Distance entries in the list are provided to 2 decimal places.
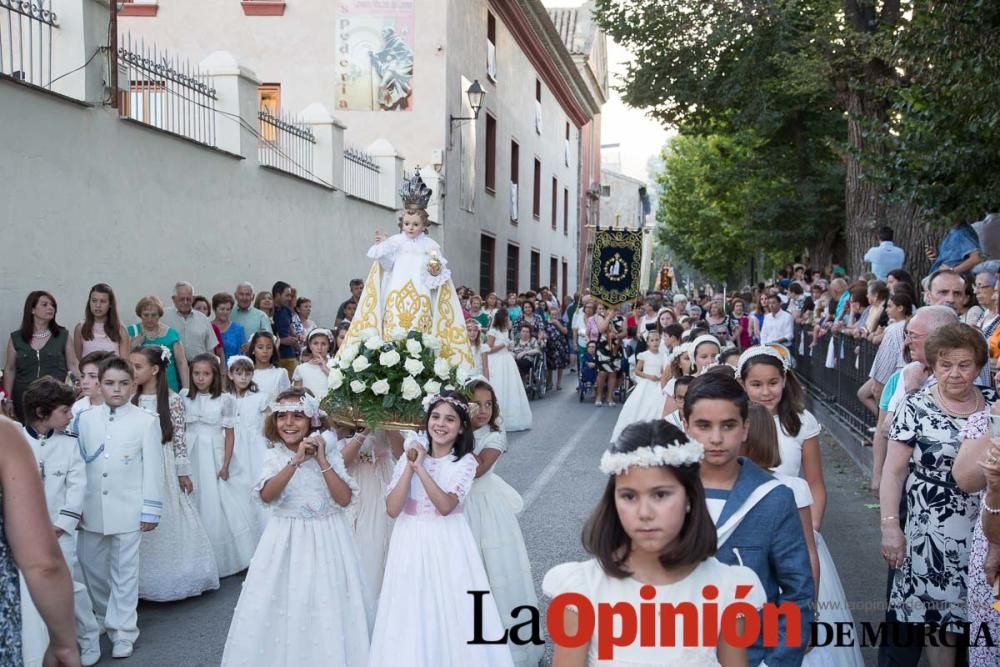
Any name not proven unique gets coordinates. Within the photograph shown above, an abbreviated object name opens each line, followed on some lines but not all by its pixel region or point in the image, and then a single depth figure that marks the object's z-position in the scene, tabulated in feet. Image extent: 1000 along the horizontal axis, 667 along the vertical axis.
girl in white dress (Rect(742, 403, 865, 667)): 13.79
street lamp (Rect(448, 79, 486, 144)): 74.33
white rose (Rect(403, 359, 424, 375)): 19.54
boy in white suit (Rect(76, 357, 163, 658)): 21.45
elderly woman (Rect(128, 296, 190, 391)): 34.86
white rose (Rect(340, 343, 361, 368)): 20.21
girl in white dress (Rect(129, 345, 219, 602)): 24.04
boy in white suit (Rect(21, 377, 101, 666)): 19.56
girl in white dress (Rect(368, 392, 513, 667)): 16.92
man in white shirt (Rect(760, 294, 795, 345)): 61.98
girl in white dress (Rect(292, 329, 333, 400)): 33.19
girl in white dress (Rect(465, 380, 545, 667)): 19.97
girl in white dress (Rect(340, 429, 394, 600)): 20.66
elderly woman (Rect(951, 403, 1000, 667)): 14.26
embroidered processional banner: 79.05
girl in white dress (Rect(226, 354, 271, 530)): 28.17
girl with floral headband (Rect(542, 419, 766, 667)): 9.68
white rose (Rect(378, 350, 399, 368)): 19.70
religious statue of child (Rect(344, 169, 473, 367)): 26.94
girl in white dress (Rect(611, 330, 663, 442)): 39.24
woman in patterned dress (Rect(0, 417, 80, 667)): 9.56
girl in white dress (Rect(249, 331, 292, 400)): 31.19
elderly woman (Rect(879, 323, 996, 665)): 15.65
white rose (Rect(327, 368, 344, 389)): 20.04
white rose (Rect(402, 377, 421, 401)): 19.17
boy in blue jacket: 11.51
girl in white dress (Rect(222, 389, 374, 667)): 17.75
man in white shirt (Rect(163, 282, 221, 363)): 38.52
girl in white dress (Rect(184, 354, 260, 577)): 26.78
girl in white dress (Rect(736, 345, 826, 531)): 16.33
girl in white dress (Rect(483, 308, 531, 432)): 52.13
